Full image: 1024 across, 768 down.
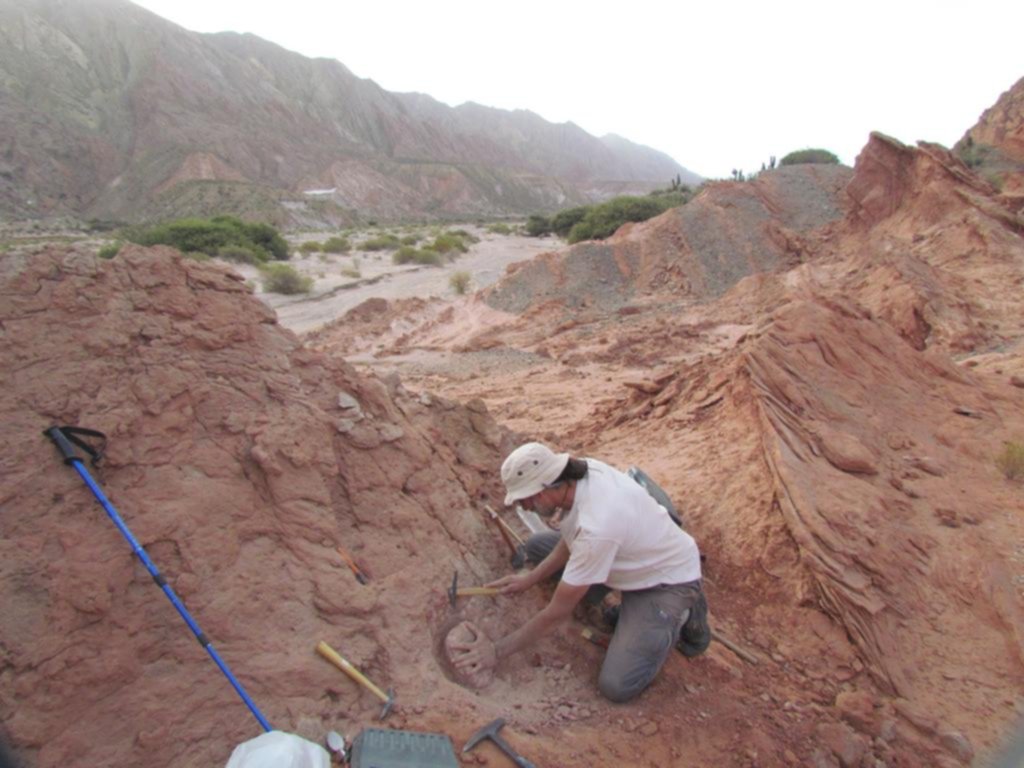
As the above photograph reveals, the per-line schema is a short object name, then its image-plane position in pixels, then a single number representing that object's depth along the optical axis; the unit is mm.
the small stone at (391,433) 2967
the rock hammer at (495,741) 2018
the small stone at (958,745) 2521
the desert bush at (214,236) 18000
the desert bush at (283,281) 14797
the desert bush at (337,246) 22091
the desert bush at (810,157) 30797
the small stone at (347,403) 2948
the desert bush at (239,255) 17250
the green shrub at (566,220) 30734
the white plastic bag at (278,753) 1716
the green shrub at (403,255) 20062
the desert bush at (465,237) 26953
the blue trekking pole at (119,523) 1923
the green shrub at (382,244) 23484
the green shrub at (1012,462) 4309
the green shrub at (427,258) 20266
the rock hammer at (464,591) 2678
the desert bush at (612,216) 20969
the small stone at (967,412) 4973
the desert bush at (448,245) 22094
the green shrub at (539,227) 31844
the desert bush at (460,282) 15797
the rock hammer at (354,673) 2125
